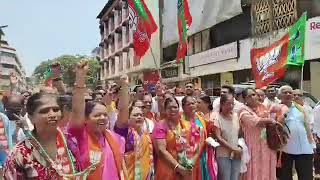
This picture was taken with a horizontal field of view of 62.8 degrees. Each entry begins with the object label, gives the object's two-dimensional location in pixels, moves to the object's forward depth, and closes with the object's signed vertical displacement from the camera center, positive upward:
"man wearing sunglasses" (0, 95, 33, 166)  2.89 -0.45
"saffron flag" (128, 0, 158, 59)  7.11 +1.73
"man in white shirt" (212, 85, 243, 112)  3.33 -0.17
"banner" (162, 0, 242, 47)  11.13 +3.57
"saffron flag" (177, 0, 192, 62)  7.74 +2.12
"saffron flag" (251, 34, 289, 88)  4.91 +0.50
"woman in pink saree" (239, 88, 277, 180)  3.40 -0.76
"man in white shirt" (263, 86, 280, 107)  4.54 -0.14
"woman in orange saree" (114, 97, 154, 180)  2.33 -0.53
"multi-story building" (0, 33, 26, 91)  54.06 +7.27
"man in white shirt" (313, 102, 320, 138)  4.06 -0.50
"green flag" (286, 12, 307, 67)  4.97 +0.85
